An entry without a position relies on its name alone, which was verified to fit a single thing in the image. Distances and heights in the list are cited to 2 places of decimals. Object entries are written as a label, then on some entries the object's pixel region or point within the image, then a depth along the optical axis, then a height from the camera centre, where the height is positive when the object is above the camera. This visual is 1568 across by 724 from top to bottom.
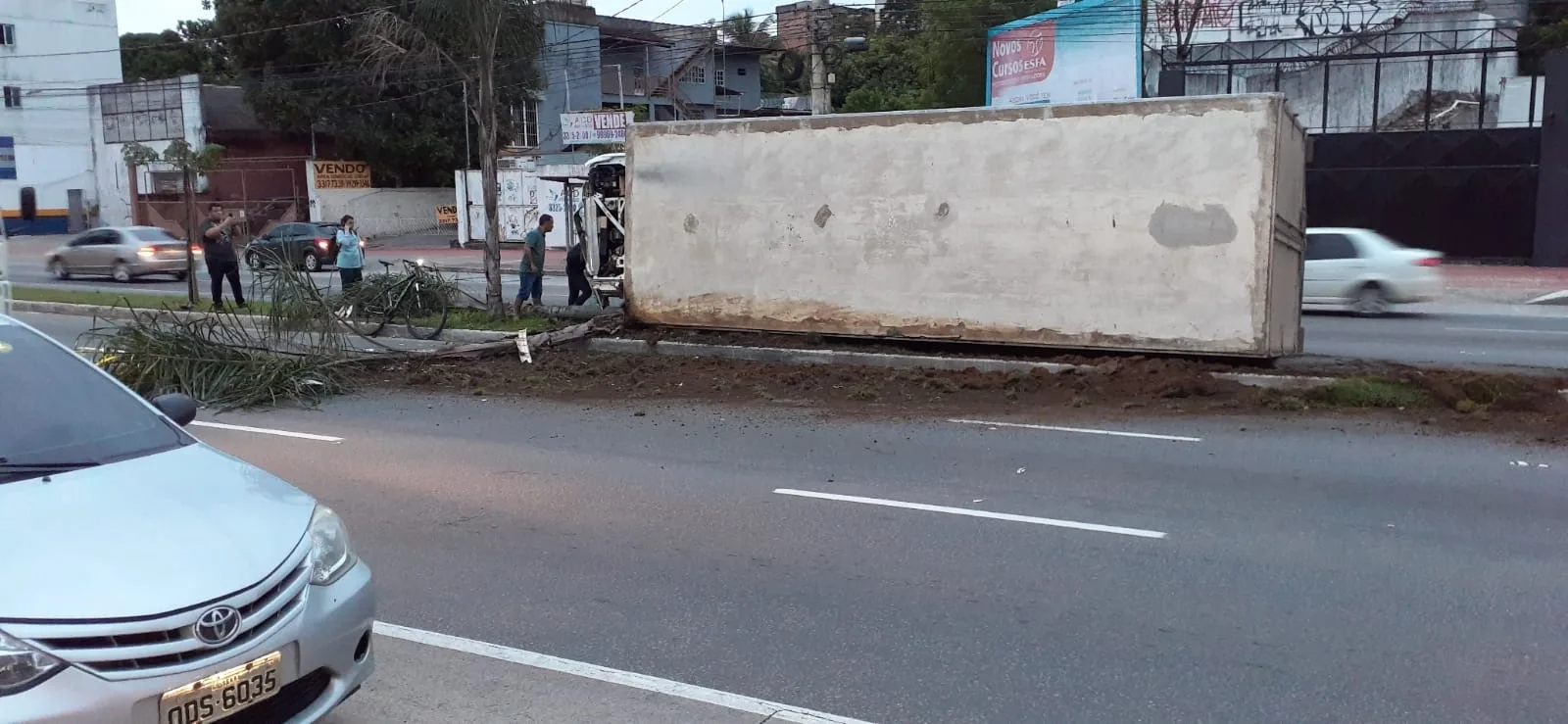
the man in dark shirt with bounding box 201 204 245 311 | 19.23 -0.96
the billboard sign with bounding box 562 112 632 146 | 41.69 +2.15
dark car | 32.53 -1.20
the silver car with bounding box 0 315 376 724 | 3.32 -1.12
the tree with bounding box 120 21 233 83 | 62.42 +7.87
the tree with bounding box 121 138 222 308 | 40.06 +1.38
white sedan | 19.39 -1.44
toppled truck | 12.03 -0.40
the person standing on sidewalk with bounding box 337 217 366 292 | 19.00 -0.98
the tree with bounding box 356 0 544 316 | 16.22 +2.05
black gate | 29.05 -0.13
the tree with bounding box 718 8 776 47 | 58.56 +8.04
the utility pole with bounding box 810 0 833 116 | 27.47 +2.23
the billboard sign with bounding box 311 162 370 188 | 46.75 +0.76
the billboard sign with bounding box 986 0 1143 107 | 35.50 +3.90
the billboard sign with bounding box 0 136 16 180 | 55.41 +1.64
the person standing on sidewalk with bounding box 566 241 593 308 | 18.36 -1.29
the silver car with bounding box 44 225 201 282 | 29.48 -1.37
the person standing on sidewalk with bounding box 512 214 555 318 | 18.08 -1.08
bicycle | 15.76 -1.42
